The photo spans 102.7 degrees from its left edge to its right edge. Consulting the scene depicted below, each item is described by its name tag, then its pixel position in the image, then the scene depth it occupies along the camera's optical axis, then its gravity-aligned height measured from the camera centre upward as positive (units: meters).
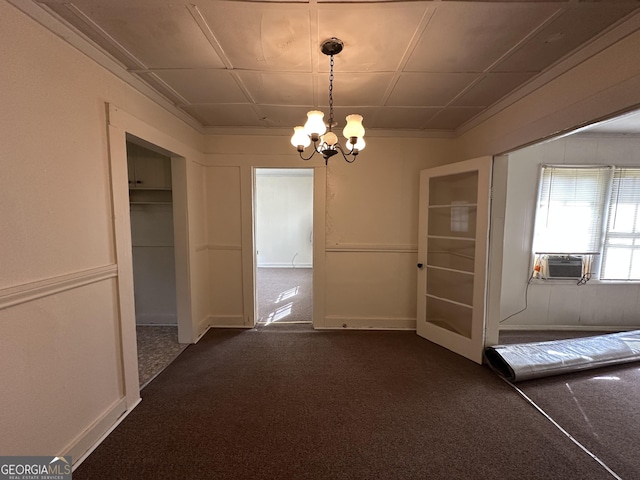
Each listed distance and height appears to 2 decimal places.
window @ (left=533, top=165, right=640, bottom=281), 3.26 +0.04
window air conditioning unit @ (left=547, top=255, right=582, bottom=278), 3.32 -0.58
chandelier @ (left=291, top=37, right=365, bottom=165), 1.63 +0.58
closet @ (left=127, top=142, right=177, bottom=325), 3.18 -0.32
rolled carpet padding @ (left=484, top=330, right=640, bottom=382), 2.35 -1.31
